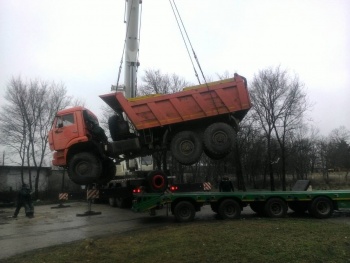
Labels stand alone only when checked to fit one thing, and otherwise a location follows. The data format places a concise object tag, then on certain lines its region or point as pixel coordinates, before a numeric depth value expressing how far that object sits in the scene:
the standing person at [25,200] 17.42
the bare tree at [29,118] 34.28
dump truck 10.63
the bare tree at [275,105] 35.06
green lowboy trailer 13.03
